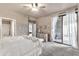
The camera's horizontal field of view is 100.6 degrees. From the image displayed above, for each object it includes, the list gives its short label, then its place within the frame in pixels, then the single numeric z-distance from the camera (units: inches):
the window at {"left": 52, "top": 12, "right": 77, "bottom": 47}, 90.3
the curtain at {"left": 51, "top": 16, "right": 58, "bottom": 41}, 90.4
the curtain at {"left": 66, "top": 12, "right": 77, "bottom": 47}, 104.9
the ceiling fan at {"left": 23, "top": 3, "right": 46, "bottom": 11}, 71.9
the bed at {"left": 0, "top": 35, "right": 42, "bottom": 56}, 60.2
